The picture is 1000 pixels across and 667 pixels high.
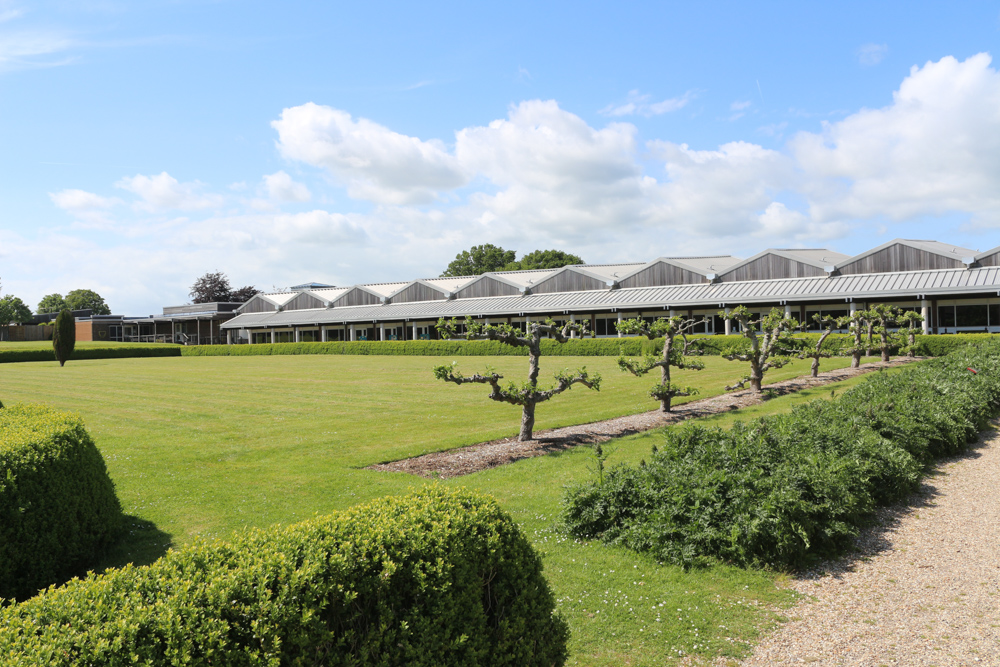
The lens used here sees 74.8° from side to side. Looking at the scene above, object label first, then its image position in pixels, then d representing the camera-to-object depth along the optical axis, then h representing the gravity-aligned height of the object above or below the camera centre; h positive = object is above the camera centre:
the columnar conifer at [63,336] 46.06 -0.14
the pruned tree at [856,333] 24.44 -0.63
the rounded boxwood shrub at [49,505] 6.20 -1.76
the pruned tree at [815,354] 22.50 -1.22
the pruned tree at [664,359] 16.44 -0.98
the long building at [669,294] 40.53 +2.28
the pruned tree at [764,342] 19.41 -0.67
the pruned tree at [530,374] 13.04 -1.01
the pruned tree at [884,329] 26.92 -0.51
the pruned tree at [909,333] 28.05 -0.79
